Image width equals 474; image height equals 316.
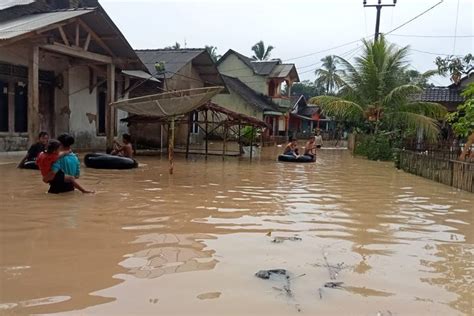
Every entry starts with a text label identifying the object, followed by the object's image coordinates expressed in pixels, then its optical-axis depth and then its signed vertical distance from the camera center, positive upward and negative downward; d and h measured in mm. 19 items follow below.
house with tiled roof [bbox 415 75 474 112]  23481 +2168
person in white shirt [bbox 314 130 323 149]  32169 -608
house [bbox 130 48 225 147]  20812 +2608
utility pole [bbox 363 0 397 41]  25016 +6925
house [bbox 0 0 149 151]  11633 +1786
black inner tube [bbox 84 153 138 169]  11914 -894
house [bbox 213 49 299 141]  36125 +4237
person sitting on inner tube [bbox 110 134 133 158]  12953 -612
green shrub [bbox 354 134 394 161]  21094 -594
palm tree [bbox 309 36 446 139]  21062 +1718
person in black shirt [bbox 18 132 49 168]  10344 -542
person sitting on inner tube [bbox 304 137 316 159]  18486 -604
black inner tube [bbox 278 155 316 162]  17531 -962
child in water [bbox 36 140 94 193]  7398 -567
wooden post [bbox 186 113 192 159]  17483 +283
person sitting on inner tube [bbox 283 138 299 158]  17875 -675
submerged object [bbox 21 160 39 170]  10727 -941
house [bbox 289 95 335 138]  46291 +1455
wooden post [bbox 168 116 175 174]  11523 -534
